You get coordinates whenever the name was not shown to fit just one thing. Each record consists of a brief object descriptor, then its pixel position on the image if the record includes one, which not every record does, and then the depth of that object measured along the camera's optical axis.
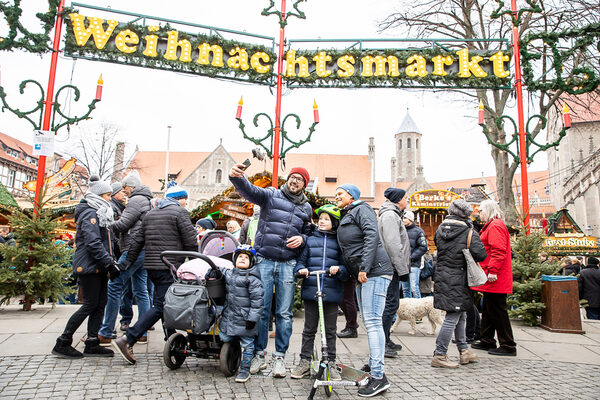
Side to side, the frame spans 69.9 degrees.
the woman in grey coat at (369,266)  3.93
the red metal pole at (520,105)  8.62
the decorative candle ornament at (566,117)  8.45
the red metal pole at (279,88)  8.35
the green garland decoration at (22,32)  7.79
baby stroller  3.85
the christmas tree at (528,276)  7.08
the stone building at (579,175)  34.31
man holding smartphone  4.23
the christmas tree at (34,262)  6.67
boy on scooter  4.10
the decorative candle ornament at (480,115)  8.37
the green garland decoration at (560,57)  9.08
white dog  6.30
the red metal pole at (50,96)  7.29
